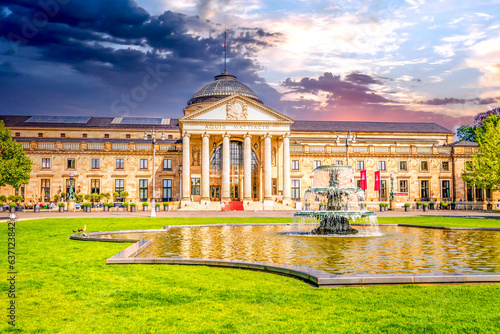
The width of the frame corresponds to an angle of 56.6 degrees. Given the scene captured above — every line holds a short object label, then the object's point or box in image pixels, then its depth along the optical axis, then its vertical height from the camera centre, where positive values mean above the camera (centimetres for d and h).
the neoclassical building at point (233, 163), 7156 +522
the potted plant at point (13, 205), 6337 -115
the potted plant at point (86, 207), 6072 -144
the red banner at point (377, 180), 6062 +165
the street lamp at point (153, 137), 4427 +969
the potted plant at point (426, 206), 6680 -208
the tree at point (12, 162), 5197 +404
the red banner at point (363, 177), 6253 +211
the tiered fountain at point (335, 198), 2448 -29
